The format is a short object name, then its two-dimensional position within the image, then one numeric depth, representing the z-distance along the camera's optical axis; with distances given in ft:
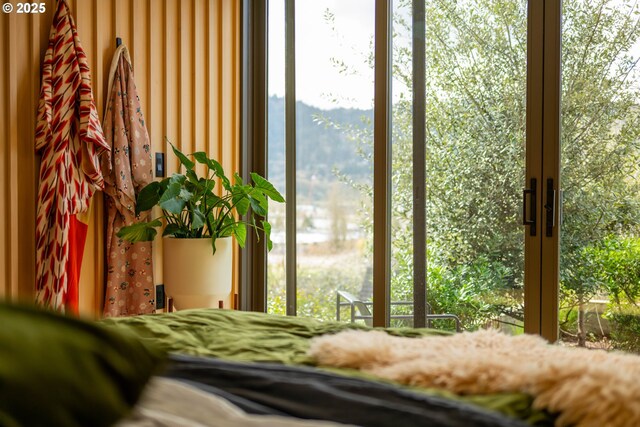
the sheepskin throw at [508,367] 3.43
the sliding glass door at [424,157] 10.03
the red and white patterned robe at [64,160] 10.89
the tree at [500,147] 9.49
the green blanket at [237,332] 5.01
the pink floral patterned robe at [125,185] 12.21
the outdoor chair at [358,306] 12.45
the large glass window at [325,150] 13.14
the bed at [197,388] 2.72
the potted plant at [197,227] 12.27
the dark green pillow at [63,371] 2.61
